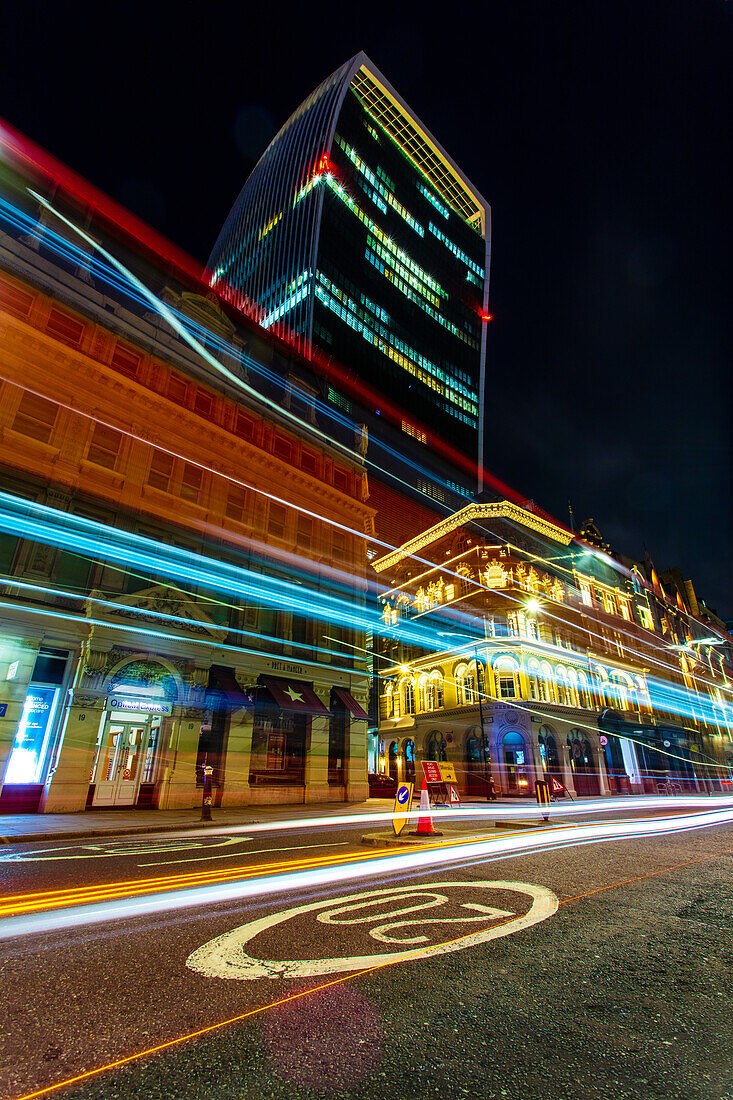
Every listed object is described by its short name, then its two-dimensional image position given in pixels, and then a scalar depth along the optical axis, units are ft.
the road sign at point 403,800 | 37.24
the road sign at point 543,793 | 49.70
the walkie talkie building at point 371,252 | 288.10
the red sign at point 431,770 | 57.77
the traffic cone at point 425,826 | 37.27
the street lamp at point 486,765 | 94.17
